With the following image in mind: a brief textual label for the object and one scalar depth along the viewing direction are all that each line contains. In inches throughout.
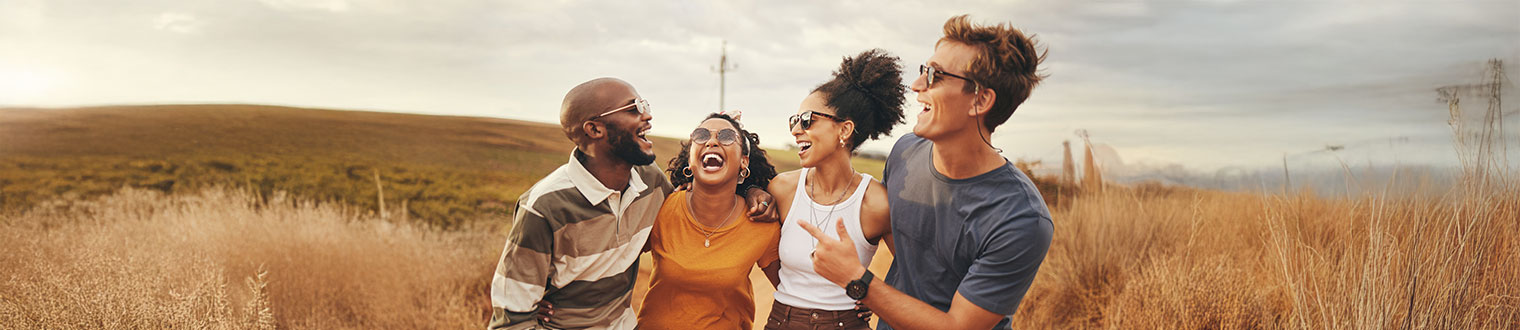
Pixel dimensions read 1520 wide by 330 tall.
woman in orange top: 135.0
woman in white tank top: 139.8
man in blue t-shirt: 115.9
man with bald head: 125.1
